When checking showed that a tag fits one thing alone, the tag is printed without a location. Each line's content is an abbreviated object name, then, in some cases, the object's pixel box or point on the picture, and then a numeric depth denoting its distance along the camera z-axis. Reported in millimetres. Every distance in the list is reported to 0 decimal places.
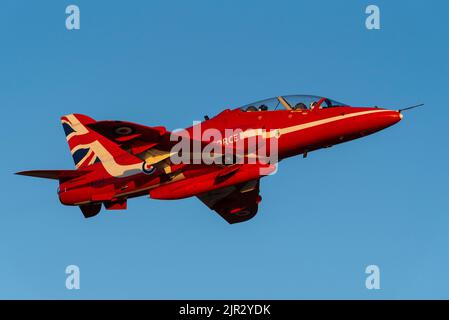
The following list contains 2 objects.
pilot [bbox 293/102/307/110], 33312
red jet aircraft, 32469
